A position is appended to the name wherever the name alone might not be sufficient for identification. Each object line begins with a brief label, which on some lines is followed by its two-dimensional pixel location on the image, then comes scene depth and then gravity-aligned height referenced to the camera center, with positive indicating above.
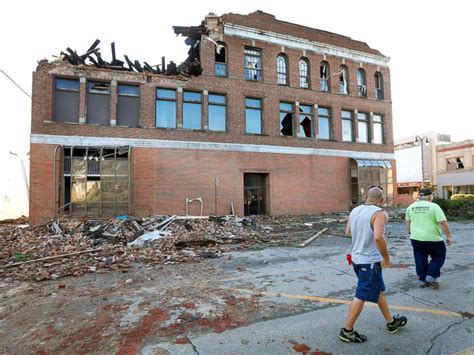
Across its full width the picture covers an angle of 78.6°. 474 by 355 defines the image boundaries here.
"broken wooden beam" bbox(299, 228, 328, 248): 9.95 -1.84
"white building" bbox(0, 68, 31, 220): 18.94 +1.14
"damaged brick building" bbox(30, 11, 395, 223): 15.51 +4.10
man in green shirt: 5.09 -0.88
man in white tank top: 3.35 -0.84
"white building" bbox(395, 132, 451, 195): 40.06 +3.96
